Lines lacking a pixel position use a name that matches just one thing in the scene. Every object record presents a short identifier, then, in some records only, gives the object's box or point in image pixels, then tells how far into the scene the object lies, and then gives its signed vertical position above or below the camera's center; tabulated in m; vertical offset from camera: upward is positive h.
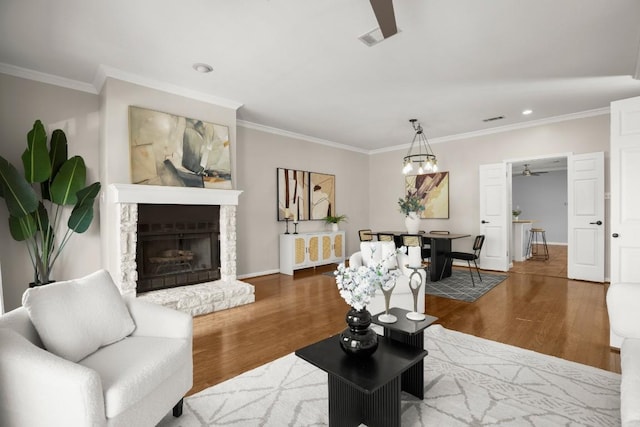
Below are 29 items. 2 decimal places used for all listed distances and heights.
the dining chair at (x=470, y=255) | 5.38 -0.79
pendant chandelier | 5.42 +1.42
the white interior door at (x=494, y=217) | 6.39 -0.16
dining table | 5.51 -0.80
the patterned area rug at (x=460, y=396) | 1.93 -1.27
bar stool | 8.50 -1.22
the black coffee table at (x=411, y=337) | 2.07 -0.91
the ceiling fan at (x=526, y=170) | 9.12 +1.13
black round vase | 1.77 -0.72
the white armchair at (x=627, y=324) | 1.57 -0.78
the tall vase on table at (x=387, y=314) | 1.94 -0.74
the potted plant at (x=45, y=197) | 3.25 +0.15
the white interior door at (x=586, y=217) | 5.38 -0.13
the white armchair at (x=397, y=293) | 3.51 -0.93
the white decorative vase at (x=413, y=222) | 6.18 -0.24
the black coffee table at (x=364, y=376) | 1.66 -0.84
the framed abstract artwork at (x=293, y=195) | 6.46 +0.32
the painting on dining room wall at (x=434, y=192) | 7.23 +0.42
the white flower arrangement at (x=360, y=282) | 1.77 -0.41
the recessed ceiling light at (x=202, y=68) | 3.56 +1.63
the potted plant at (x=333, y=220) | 7.20 -0.24
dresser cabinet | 6.23 -0.83
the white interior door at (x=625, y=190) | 2.99 +0.18
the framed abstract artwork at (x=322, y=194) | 7.09 +0.35
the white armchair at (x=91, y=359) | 1.35 -0.76
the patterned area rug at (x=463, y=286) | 4.62 -1.24
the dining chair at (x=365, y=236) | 7.06 -0.60
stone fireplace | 3.71 -0.51
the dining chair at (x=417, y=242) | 5.68 -0.59
